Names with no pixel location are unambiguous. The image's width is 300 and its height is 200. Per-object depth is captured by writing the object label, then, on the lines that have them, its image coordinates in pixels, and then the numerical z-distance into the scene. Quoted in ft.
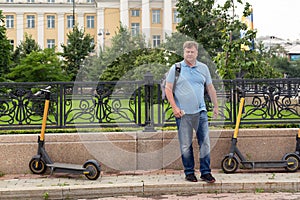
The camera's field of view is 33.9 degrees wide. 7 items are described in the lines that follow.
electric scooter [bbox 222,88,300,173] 27.78
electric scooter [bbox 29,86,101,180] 26.58
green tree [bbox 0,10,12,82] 64.91
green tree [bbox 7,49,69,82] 63.52
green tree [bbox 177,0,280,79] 64.64
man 25.08
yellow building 239.09
